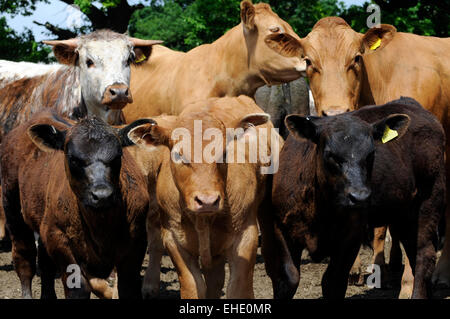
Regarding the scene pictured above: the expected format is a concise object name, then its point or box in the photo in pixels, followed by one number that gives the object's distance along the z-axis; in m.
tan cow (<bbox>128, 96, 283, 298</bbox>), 10.16
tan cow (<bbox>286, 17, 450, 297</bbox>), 14.16
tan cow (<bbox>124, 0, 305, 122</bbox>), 15.17
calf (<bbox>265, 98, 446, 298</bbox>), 10.26
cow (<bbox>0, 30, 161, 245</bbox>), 14.25
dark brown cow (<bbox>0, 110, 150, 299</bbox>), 10.14
